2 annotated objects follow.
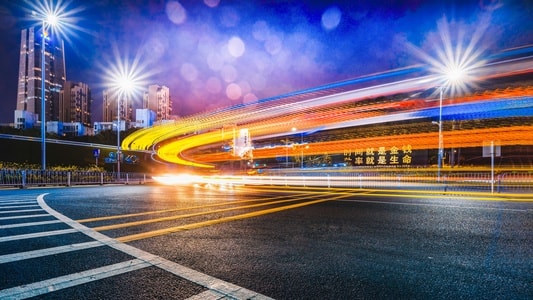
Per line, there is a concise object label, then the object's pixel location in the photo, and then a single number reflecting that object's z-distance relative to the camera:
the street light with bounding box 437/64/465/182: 24.53
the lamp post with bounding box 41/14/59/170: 20.78
